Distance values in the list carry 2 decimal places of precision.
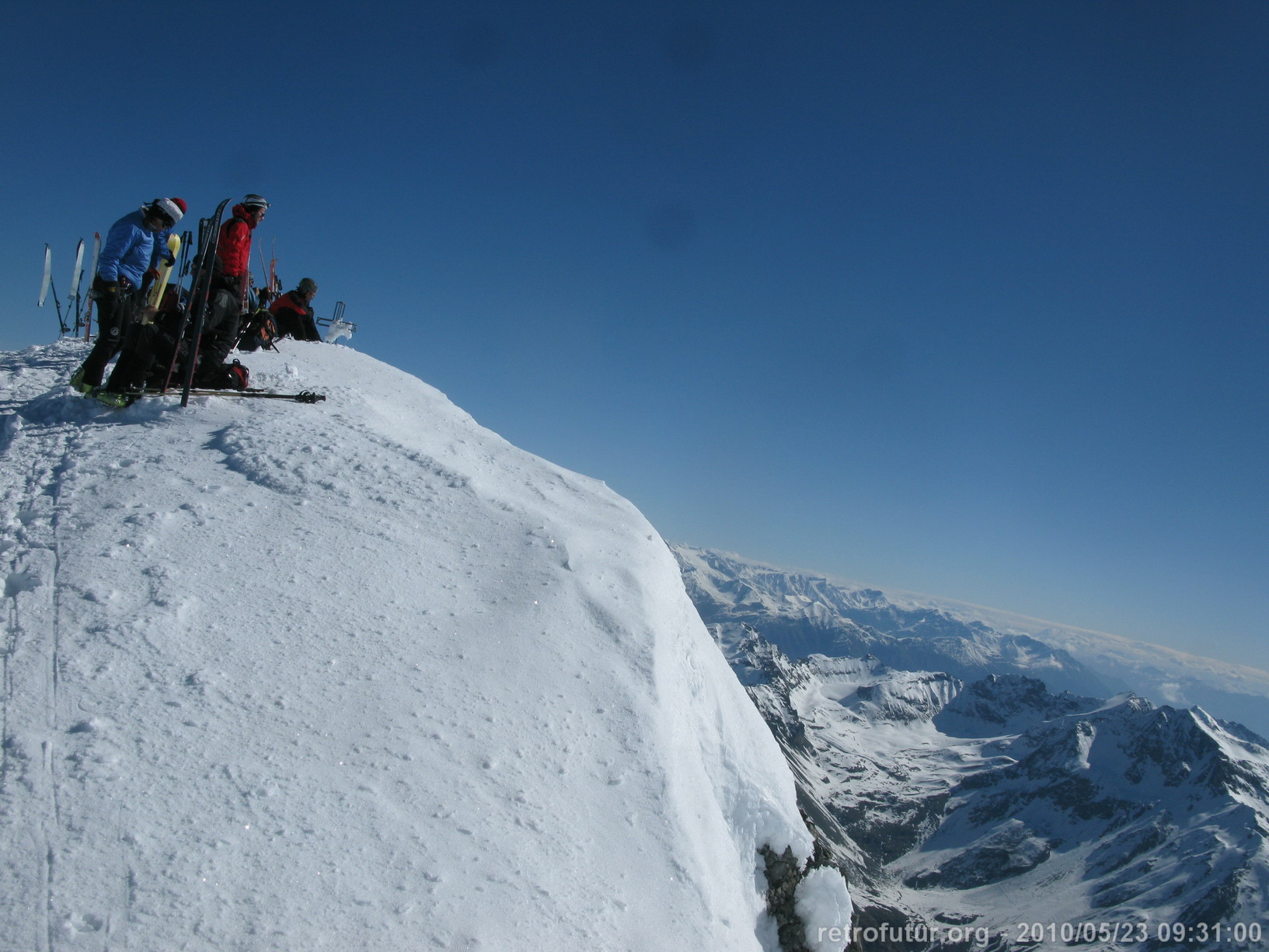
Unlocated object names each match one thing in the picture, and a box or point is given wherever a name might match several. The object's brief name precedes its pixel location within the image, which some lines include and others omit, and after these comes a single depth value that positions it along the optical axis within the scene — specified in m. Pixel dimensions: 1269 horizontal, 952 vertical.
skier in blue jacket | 9.38
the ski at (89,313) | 15.16
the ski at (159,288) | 11.45
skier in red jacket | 10.31
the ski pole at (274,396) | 10.64
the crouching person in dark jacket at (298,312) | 16.39
